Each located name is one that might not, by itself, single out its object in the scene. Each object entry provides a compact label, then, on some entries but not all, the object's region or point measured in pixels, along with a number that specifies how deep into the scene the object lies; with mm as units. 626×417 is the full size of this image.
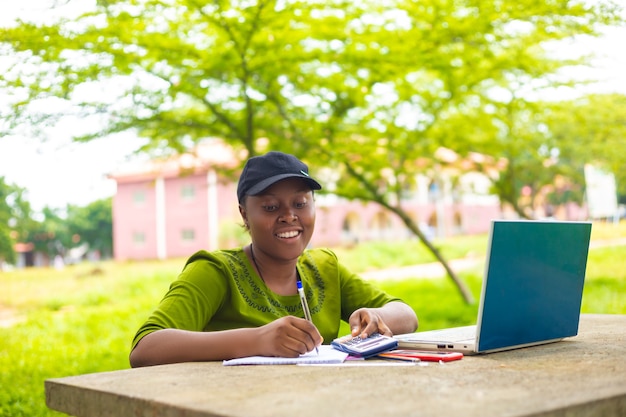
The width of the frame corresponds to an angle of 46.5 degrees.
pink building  25422
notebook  1647
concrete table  1100
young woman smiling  1873
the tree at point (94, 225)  26828
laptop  1595
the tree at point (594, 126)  7695
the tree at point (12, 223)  13117
